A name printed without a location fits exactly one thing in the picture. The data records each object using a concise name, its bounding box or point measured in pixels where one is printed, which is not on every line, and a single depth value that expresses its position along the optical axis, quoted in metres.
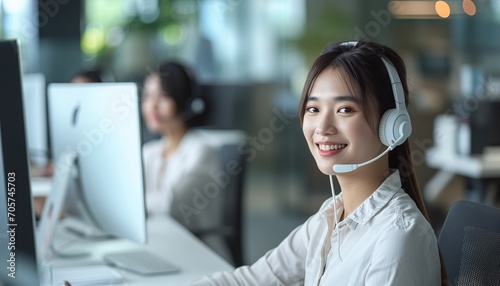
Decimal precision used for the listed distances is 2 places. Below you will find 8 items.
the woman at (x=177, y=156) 3.94
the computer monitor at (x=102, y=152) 2.66
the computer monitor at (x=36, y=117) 4.01
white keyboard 2.73
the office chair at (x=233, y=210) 3.60
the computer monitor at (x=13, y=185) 2.17
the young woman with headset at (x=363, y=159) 2.15
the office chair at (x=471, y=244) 2.19
